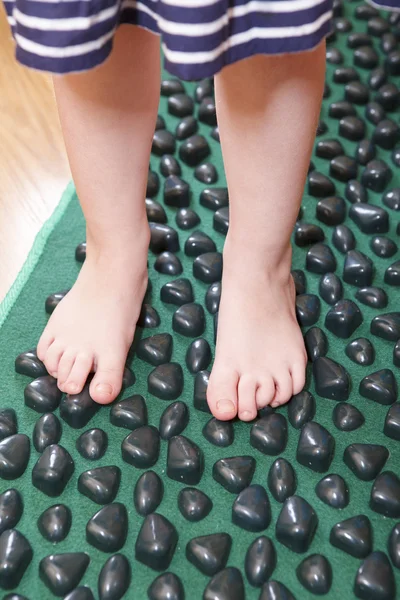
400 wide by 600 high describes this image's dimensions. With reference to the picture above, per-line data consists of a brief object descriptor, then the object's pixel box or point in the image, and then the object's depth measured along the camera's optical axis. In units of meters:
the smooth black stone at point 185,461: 0.78
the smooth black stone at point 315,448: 0.79
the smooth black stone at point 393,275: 0.98
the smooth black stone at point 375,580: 0.68
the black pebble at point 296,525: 0.72
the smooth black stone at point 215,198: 1.09
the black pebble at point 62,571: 0.70
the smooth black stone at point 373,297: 0.96
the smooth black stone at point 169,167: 1.14
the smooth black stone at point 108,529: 0.73
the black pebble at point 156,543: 0.72
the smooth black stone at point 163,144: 1.18
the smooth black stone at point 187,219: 1.07
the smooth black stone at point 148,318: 0.94
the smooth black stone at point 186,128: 1.20
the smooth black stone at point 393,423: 0.82
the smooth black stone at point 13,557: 0.71
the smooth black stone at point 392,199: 1.09
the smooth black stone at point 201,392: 0.85
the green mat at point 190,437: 0.72
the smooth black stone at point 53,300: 0.96
